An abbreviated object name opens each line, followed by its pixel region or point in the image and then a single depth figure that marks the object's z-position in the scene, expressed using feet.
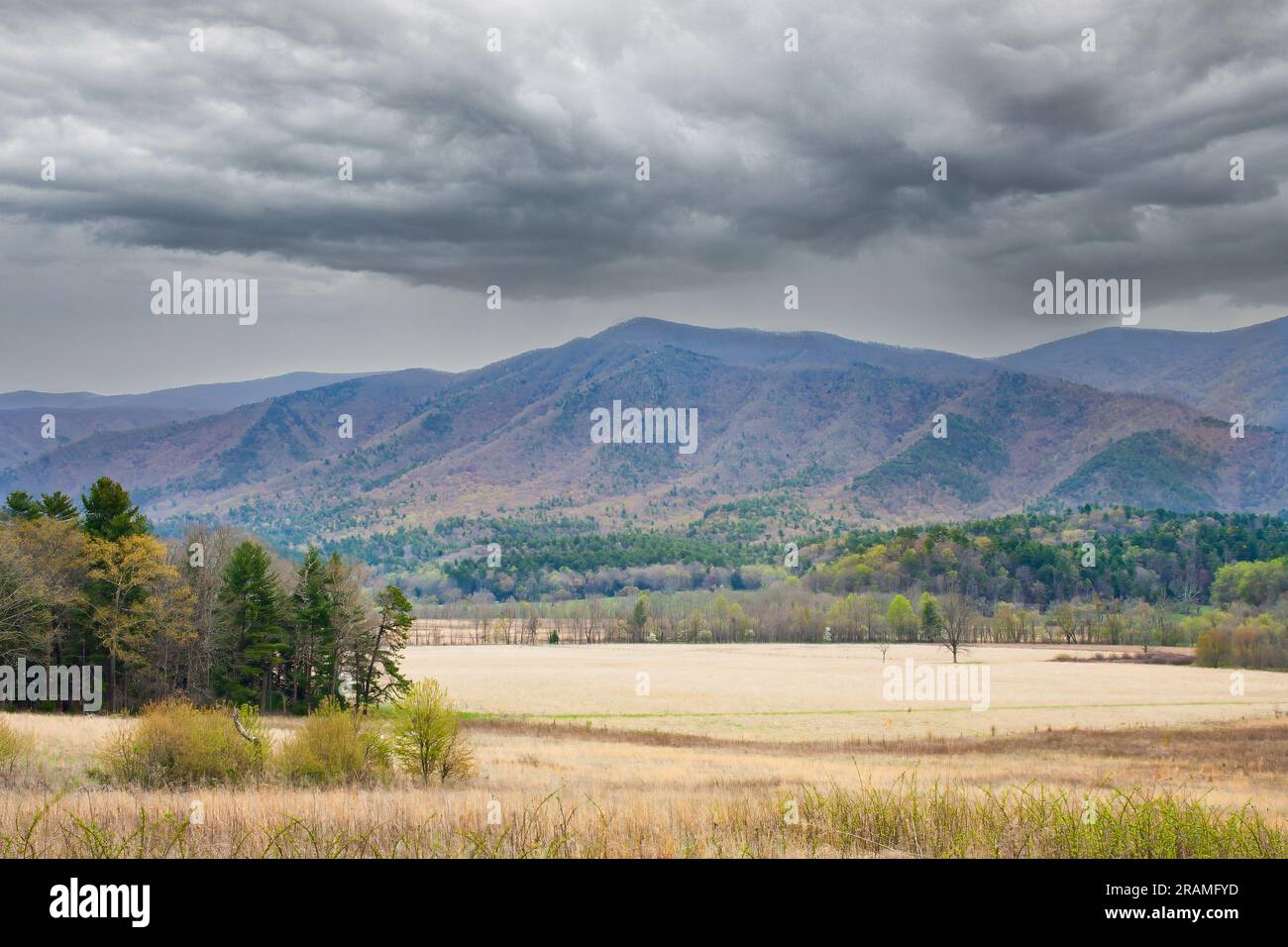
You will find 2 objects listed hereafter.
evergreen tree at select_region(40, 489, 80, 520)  198.70
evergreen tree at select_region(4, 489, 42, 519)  197.98
